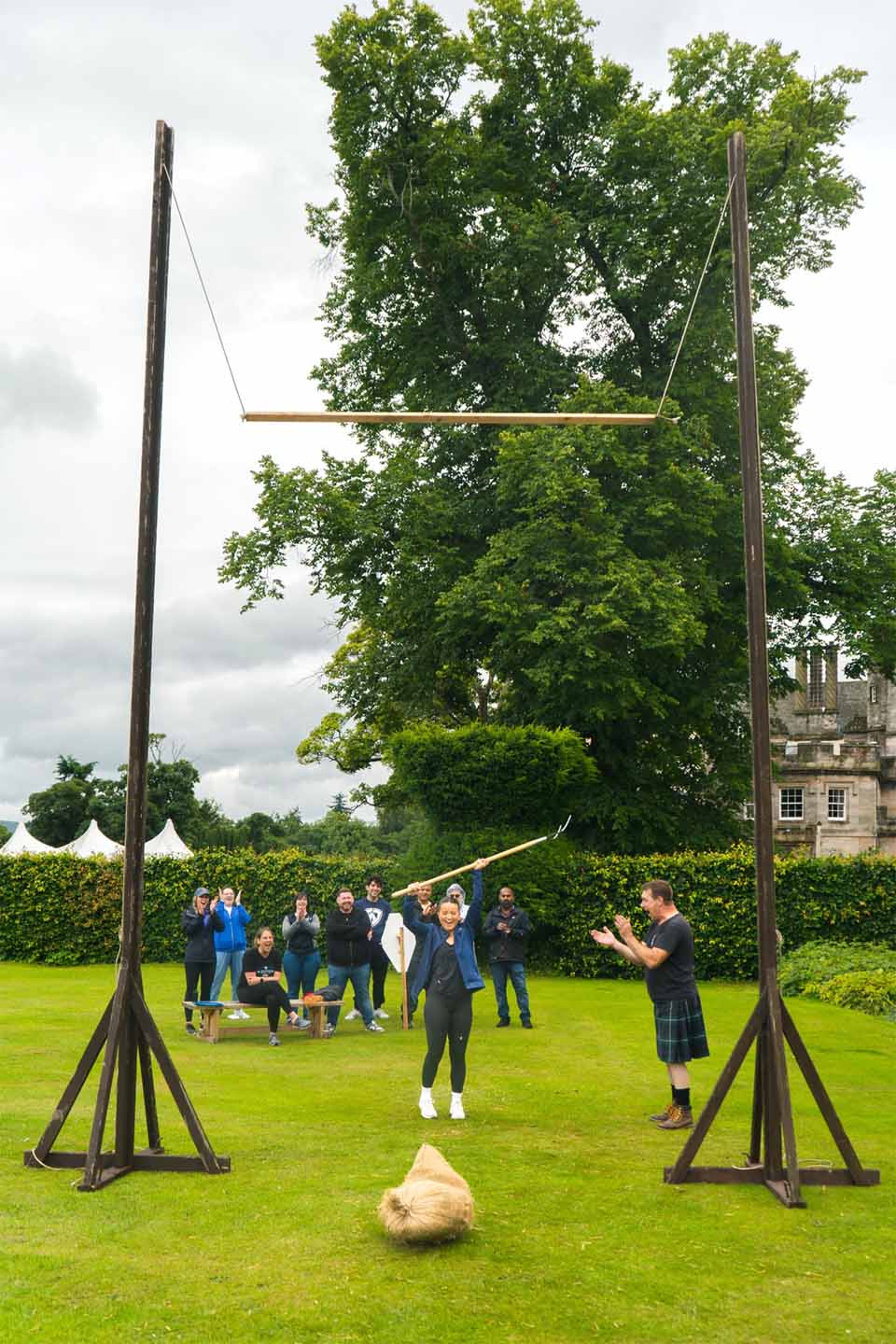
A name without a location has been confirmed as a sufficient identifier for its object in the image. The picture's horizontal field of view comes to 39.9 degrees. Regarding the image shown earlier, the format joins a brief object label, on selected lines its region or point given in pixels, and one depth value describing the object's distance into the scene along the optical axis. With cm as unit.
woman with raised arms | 1134
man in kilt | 1092
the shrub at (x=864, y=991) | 2045
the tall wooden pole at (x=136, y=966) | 899
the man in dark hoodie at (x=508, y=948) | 1797
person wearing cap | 1822
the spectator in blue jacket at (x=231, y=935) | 1909
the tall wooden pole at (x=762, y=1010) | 880
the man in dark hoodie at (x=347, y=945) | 1712
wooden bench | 1659
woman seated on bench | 1692
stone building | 6462
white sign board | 1916
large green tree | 2888
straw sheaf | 731
